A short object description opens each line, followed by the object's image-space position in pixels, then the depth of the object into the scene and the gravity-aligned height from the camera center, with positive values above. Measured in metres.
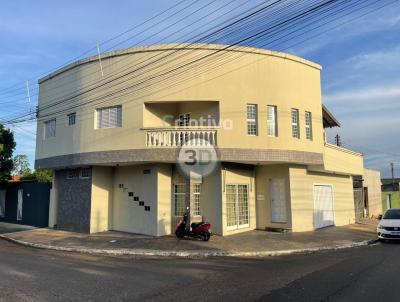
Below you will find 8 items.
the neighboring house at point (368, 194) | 29.11 +0.41
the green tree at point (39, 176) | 34.56 +2.32
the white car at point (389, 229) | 15.91 -1.20
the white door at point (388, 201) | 38.80 -0.17
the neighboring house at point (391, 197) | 38.69 +0.23
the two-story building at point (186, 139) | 16.70 +2.71
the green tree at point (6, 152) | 24.62 +3.09
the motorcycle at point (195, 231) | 15.34 -1.20
